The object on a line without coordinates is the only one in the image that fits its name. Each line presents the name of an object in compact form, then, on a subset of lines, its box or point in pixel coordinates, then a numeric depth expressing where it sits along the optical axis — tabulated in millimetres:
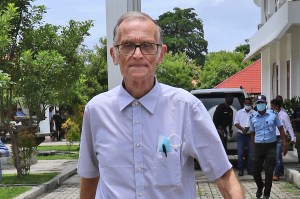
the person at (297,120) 14767
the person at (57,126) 36125
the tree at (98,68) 41116
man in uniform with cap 11000
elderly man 2742
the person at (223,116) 14922
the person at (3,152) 7148
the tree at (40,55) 14164
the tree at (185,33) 91169
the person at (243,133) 14117
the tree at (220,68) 73062
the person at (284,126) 13349
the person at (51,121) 37469
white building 18375
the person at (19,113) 30162
